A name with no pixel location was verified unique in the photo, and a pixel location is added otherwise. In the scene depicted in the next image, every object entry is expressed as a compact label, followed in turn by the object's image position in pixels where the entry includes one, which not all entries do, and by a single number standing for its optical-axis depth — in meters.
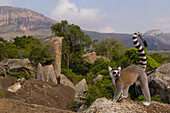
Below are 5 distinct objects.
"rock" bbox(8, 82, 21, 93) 13.13
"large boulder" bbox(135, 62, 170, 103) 10.50
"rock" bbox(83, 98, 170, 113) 4.99
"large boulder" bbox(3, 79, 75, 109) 12.23
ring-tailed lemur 5.37
